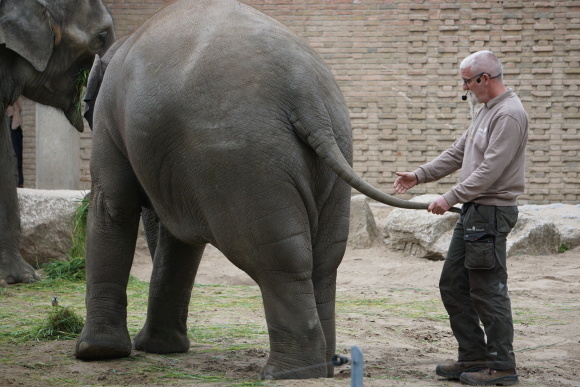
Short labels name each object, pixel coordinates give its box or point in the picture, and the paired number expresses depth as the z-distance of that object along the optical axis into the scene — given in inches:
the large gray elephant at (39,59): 617.3
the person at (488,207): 333.9
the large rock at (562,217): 802.9
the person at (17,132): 1158.9
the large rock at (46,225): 698.1
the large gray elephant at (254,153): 283.7
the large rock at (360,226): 822.4
